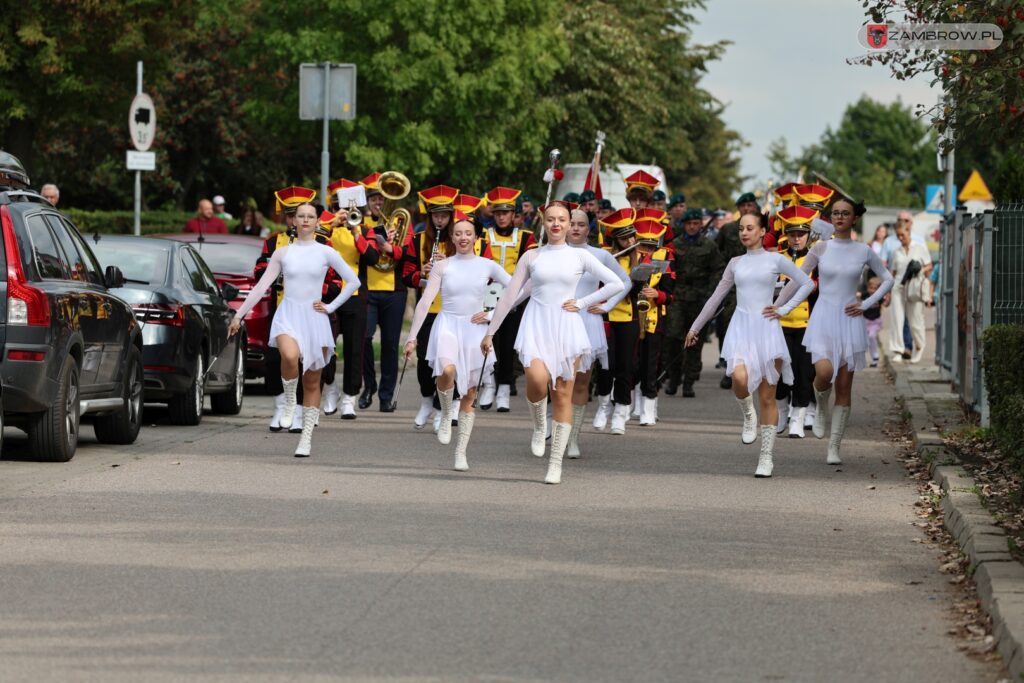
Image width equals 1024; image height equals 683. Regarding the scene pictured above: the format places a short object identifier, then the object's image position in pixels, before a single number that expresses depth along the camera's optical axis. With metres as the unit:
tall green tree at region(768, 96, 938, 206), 153.62
